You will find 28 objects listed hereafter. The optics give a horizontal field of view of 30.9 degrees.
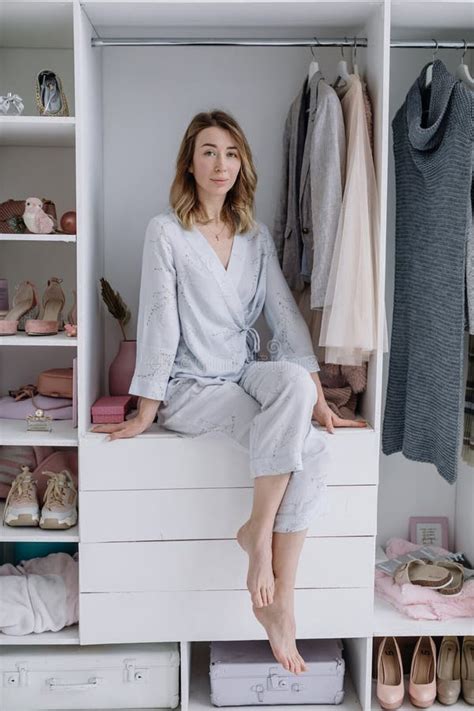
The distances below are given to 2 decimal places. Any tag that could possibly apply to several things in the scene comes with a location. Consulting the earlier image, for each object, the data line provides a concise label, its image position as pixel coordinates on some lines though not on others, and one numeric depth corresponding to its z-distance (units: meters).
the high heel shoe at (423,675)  2.43
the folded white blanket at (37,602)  2.37
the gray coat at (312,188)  2.34
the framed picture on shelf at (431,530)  2.90
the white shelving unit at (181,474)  2.28
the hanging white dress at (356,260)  2.28
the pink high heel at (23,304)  2.50
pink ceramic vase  2.58
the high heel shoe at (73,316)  2.49
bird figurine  2.32
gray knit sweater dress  2.26
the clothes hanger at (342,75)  2.42
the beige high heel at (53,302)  2.56
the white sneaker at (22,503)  2.40
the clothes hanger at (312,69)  2.50
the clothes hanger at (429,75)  2.37
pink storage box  2.38
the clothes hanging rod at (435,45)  2.36
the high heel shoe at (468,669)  2.46
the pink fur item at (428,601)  2.47
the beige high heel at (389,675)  2.43
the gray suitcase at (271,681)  2.43
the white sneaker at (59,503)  2.39
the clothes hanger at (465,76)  2.38
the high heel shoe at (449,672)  2.46
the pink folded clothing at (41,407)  2.54
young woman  2.14
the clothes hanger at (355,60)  2.42
